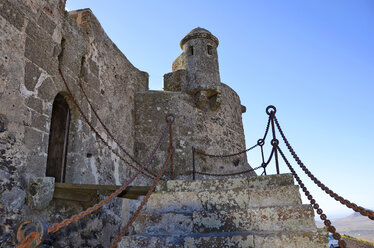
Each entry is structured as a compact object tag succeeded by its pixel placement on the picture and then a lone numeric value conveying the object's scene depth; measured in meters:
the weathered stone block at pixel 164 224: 2.83
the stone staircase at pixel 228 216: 2.44
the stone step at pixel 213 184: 3.27
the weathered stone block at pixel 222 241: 2.43
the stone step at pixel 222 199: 2.93
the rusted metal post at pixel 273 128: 3.90
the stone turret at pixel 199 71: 8.12
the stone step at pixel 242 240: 2.37
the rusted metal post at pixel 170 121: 4.56
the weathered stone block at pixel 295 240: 2.36
